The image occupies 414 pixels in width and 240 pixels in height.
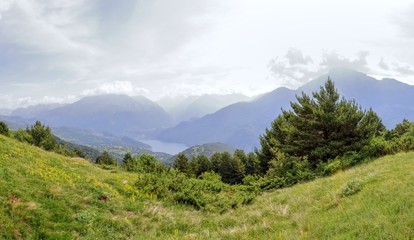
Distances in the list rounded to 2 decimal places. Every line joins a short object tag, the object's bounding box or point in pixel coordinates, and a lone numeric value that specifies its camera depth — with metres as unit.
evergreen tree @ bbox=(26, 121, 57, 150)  58.00
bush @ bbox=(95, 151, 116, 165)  80.72
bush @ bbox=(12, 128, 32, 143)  51.22
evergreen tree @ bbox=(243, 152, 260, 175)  71.94
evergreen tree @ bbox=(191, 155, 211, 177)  74.62
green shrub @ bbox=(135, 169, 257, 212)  15.52
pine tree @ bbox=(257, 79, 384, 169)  31.47
